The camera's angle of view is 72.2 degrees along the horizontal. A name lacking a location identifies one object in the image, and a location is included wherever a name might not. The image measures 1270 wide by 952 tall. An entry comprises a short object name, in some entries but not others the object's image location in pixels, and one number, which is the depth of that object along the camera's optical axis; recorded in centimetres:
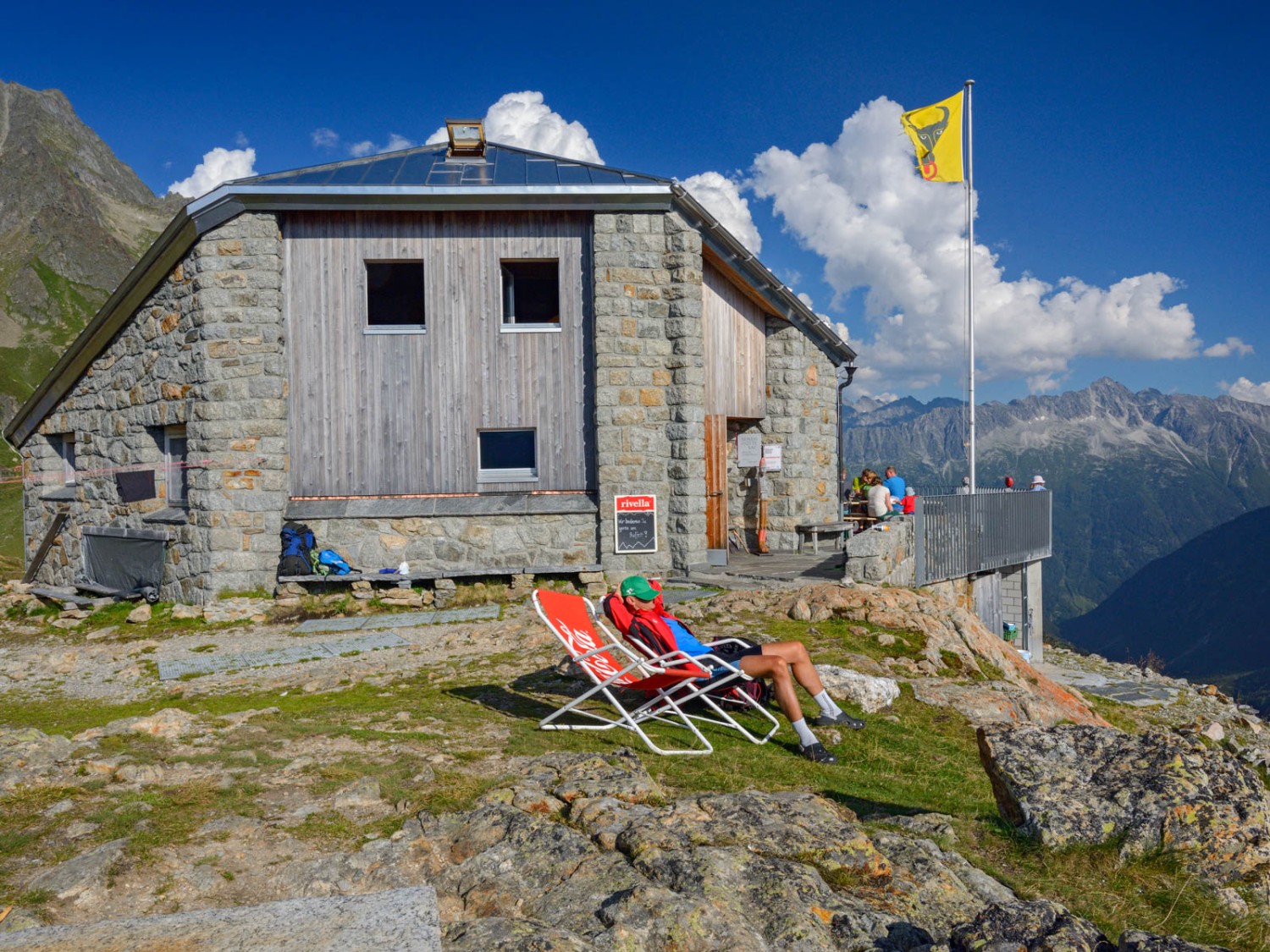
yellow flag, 1795
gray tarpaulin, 1270
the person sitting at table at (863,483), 1748
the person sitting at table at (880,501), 1502
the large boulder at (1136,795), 374
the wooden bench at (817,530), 1589
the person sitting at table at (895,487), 1641
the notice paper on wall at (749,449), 1608
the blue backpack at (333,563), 1195
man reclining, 592
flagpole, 1805
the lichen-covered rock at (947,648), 734
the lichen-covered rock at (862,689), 679
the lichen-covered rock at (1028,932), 257
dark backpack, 1180
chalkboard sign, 1242
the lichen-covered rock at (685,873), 294
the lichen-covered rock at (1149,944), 245
